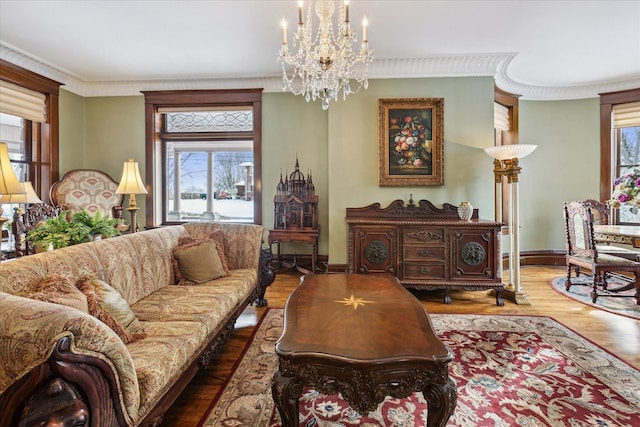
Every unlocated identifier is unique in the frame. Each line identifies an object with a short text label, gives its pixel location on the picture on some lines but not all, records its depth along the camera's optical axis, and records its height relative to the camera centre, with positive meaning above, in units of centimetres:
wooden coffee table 130 -64
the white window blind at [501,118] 480 +143
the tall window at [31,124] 384 +115
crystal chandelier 227 +121
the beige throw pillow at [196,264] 269 -46
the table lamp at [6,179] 174 +18
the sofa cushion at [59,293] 132 -35
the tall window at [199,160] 482 +81
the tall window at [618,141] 479 +108
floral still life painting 408 +90
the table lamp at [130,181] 358 +34
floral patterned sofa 94 -54
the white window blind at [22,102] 377 +137
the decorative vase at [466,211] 374 +0
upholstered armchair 428 +26
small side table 427 -34
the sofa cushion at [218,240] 292 -28
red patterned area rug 170 -110
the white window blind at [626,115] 472 +145
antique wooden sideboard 354 -47
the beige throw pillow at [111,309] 150 -48
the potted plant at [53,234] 213 -16
